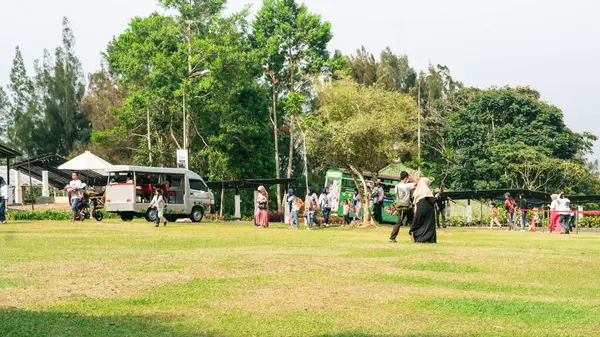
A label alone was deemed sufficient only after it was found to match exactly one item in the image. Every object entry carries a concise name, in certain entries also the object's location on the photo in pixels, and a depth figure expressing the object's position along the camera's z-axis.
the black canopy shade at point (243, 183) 45.00
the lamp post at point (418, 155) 52.19
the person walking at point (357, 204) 41.75
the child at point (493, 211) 42.32
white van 36.81
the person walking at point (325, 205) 39.31
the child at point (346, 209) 43.06
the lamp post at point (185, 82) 50.06
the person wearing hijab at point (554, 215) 36.28
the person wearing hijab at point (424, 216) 20.27
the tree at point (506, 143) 59.25
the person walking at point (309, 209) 34.75
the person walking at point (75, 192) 32.97
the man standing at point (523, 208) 39.34
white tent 45.44
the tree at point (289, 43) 65.38
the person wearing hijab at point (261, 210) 33.72
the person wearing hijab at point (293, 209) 34.81
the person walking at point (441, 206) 39.63
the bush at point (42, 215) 38.09
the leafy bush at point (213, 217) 46.95
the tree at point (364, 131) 38.81
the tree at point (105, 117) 66.38
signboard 43.03
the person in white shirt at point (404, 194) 20.91
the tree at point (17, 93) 90.41
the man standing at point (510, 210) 40.47
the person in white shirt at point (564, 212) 35.25
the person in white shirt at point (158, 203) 30.66
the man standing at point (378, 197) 37.09
